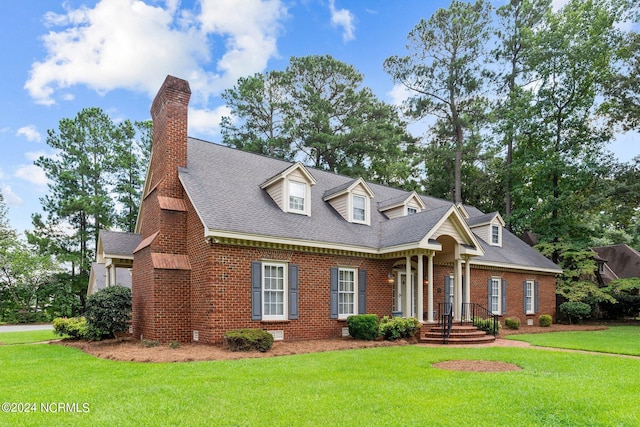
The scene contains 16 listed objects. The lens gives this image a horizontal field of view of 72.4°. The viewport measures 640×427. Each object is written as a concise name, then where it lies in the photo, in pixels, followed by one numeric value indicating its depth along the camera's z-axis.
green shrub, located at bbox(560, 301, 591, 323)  24.28
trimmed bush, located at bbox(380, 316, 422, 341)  14.28
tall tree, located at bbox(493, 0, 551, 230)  30.10
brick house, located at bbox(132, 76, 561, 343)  13.00
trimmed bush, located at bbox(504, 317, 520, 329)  20.20
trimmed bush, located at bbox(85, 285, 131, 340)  14.13
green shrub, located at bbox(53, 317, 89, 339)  15.26
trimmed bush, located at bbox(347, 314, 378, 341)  14.38
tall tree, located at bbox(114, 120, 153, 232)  36.94
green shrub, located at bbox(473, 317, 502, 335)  16.83
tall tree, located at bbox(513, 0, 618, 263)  26.84
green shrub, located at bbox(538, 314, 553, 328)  22.34
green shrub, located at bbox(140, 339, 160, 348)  12.54
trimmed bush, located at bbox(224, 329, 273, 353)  11.54
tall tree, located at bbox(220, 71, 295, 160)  36.75
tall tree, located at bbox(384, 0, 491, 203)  33.34
